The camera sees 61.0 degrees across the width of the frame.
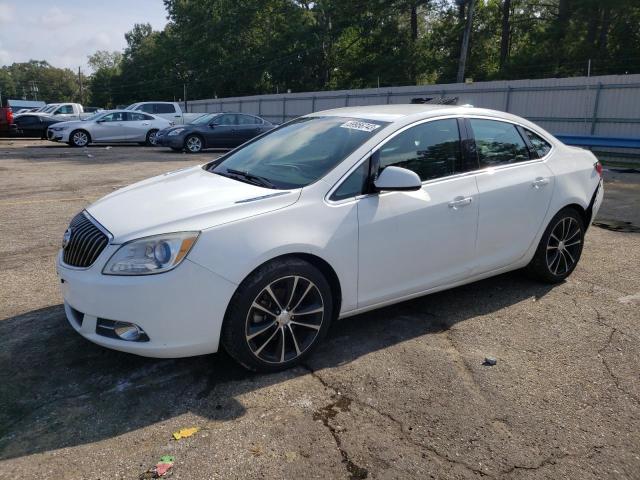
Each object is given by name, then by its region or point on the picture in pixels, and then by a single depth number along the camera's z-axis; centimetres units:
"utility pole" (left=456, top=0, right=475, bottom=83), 2575
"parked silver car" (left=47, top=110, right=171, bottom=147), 1970
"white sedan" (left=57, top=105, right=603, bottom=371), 303
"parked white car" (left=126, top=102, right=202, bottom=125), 2430
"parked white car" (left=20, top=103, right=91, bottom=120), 2500
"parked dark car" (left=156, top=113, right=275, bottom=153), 1817
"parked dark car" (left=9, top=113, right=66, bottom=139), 2359
